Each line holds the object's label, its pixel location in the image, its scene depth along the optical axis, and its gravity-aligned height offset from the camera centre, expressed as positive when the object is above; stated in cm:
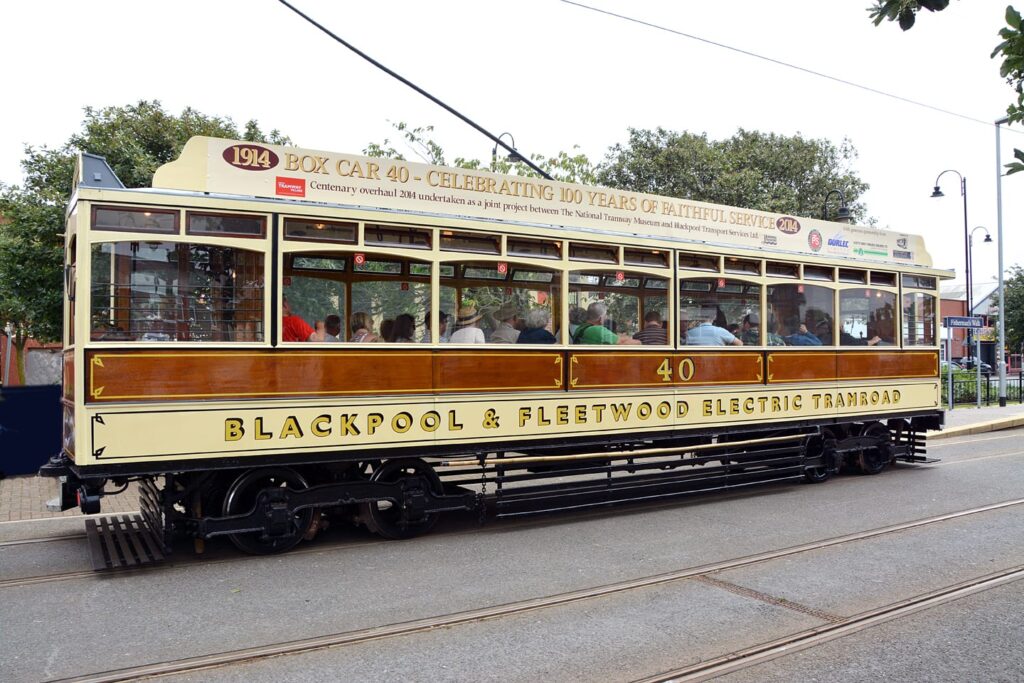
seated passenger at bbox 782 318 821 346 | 980 +29
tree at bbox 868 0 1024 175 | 352 +147
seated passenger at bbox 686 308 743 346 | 898 +31
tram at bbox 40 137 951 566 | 609 +18
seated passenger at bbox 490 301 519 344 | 769 +36
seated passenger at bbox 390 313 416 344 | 718 +30
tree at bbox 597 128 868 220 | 2695 +675
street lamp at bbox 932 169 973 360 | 2575 +445
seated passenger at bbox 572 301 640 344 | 816 +33
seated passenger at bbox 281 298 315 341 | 659 +31
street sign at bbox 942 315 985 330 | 2010 +97
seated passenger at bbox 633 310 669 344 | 862 +34
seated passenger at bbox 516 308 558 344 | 786 +34
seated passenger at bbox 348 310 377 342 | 713 +32
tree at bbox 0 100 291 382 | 1506 +394
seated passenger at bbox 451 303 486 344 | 746 +33
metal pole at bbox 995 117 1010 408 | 2381 +97
